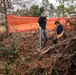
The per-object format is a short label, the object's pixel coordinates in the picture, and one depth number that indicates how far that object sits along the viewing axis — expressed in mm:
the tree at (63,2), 15897
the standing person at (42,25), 6435
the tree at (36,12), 16910
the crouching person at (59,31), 6111
